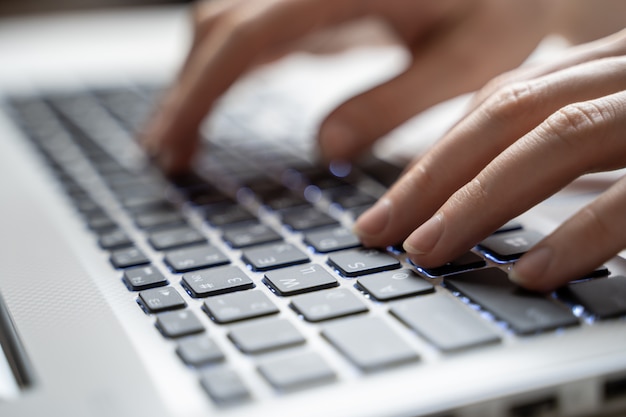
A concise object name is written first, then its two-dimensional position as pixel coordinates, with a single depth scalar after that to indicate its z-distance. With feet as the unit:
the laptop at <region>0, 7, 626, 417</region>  1.03
